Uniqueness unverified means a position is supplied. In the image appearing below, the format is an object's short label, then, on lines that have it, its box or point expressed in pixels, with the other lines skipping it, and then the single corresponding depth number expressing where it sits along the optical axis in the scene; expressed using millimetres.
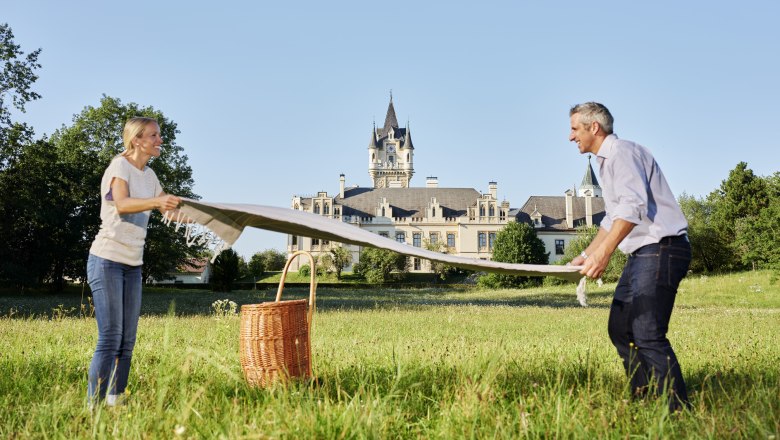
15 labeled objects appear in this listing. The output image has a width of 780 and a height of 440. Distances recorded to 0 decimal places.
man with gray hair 3484
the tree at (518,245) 56469
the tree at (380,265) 60084
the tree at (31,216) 27453
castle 76750
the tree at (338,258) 63881
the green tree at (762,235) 37562
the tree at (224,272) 38500
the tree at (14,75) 24297
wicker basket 3979
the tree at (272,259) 71662
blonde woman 3818
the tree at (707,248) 50281
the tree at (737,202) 51250
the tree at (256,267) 64375
